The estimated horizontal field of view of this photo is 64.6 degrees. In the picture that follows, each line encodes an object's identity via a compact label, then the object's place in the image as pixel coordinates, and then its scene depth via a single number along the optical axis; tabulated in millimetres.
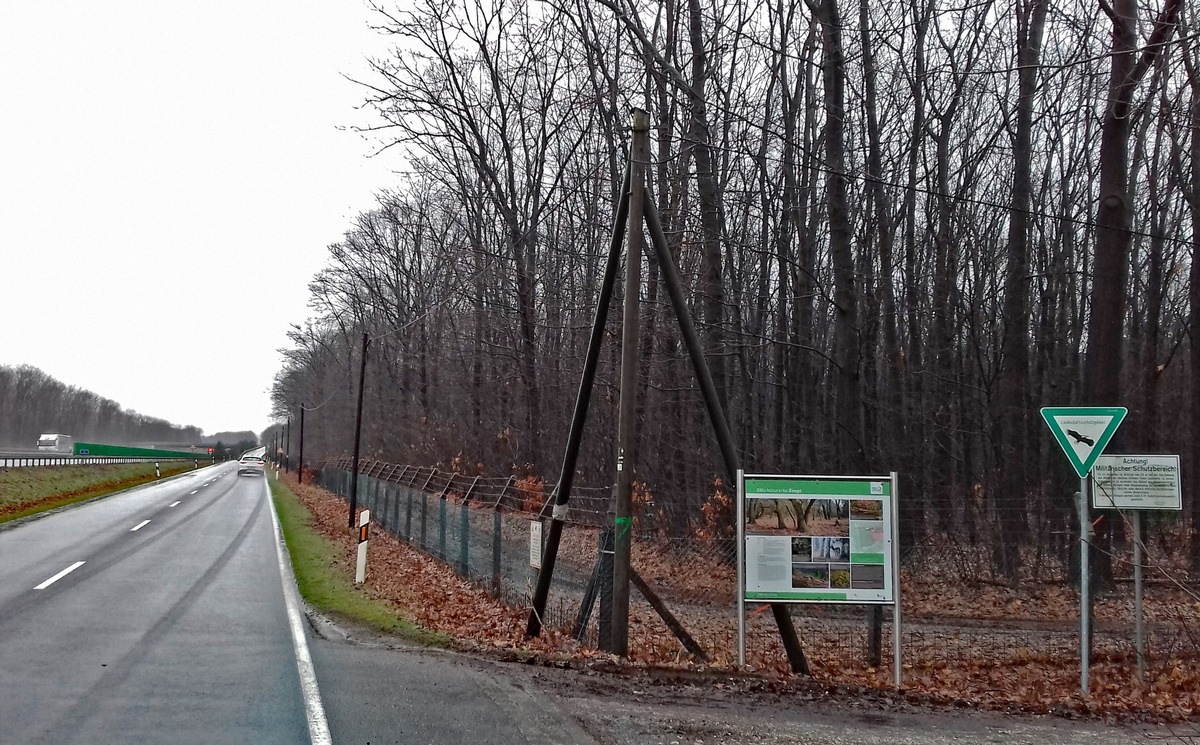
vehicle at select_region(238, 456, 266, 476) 75312
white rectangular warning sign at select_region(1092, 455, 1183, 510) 10422
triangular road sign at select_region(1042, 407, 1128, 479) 10016
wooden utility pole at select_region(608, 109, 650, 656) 10633
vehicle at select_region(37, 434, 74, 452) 83562
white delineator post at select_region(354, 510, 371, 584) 15883
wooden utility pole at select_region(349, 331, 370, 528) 29344
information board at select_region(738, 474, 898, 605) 9867
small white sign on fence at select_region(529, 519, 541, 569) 12172
